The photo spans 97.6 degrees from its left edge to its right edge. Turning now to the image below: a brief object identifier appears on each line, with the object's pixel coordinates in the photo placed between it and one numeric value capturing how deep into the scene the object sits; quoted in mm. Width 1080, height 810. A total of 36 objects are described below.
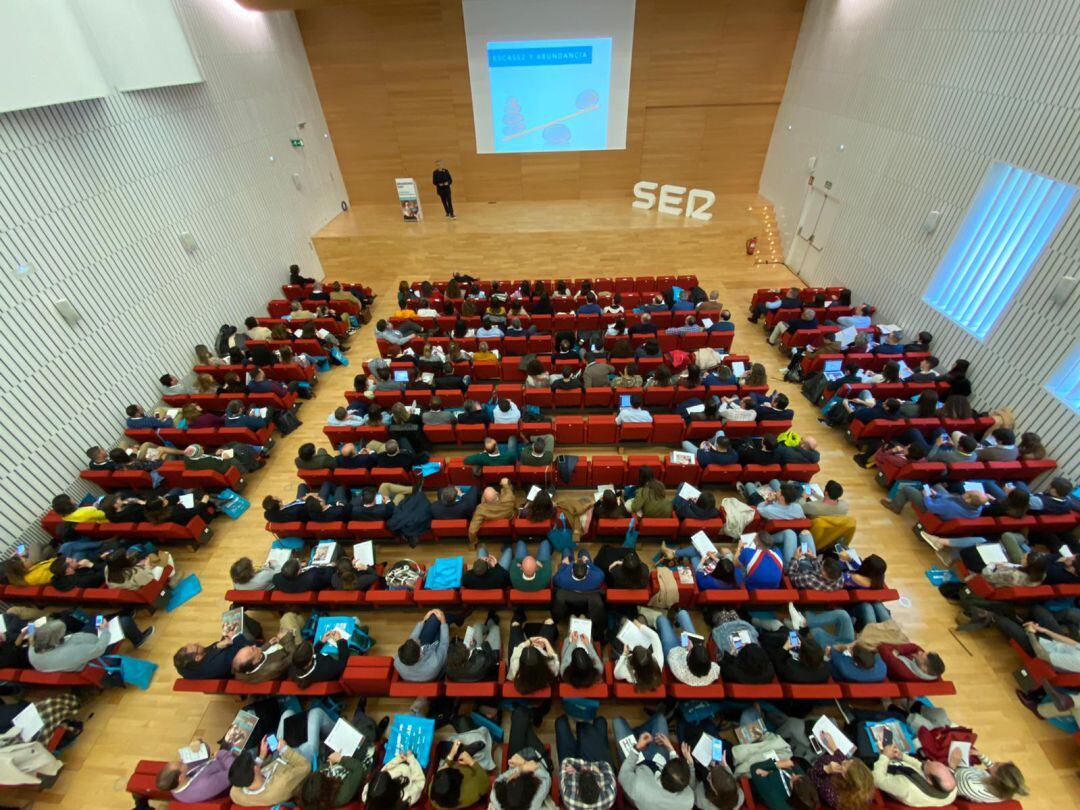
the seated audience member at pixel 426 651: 3781
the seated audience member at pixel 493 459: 5785
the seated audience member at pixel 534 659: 3758
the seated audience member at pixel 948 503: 5082
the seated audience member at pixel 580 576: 4340
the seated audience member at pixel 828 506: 5055
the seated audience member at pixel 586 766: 3137
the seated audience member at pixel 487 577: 4461
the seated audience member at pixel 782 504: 4934
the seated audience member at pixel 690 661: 3691
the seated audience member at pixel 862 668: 3801
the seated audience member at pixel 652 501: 5129
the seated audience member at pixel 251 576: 4535
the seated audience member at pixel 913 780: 3111
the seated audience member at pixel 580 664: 3721
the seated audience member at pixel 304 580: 4652
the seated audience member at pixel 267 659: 3916
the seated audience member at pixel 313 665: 3936
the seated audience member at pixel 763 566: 4477
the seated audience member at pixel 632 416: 6391
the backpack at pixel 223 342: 8680
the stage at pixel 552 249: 11969
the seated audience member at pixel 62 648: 4207
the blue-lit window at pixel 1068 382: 5727
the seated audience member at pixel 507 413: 6379
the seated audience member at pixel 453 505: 5168
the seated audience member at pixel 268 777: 3273
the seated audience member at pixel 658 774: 3064
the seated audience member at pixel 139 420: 6785
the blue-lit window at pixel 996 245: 6086
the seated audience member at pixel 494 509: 5172
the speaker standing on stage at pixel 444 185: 12742
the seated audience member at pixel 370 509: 5281
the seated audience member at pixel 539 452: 5645
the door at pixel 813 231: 10359
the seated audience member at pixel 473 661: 3844
